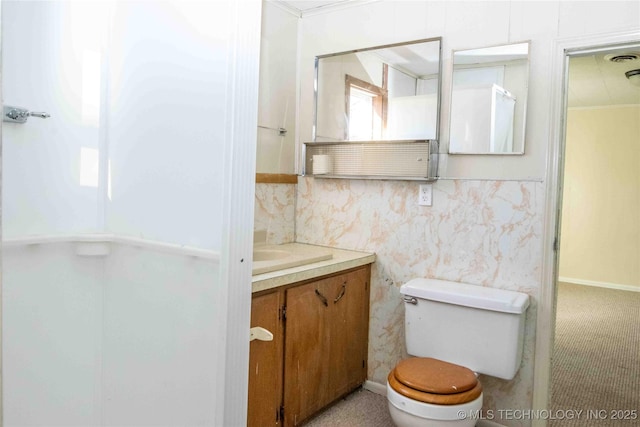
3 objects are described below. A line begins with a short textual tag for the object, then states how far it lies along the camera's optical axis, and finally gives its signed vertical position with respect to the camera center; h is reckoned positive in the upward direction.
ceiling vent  3.35 +1.03
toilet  1.80 -0.67
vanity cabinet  1.93 -0.71
